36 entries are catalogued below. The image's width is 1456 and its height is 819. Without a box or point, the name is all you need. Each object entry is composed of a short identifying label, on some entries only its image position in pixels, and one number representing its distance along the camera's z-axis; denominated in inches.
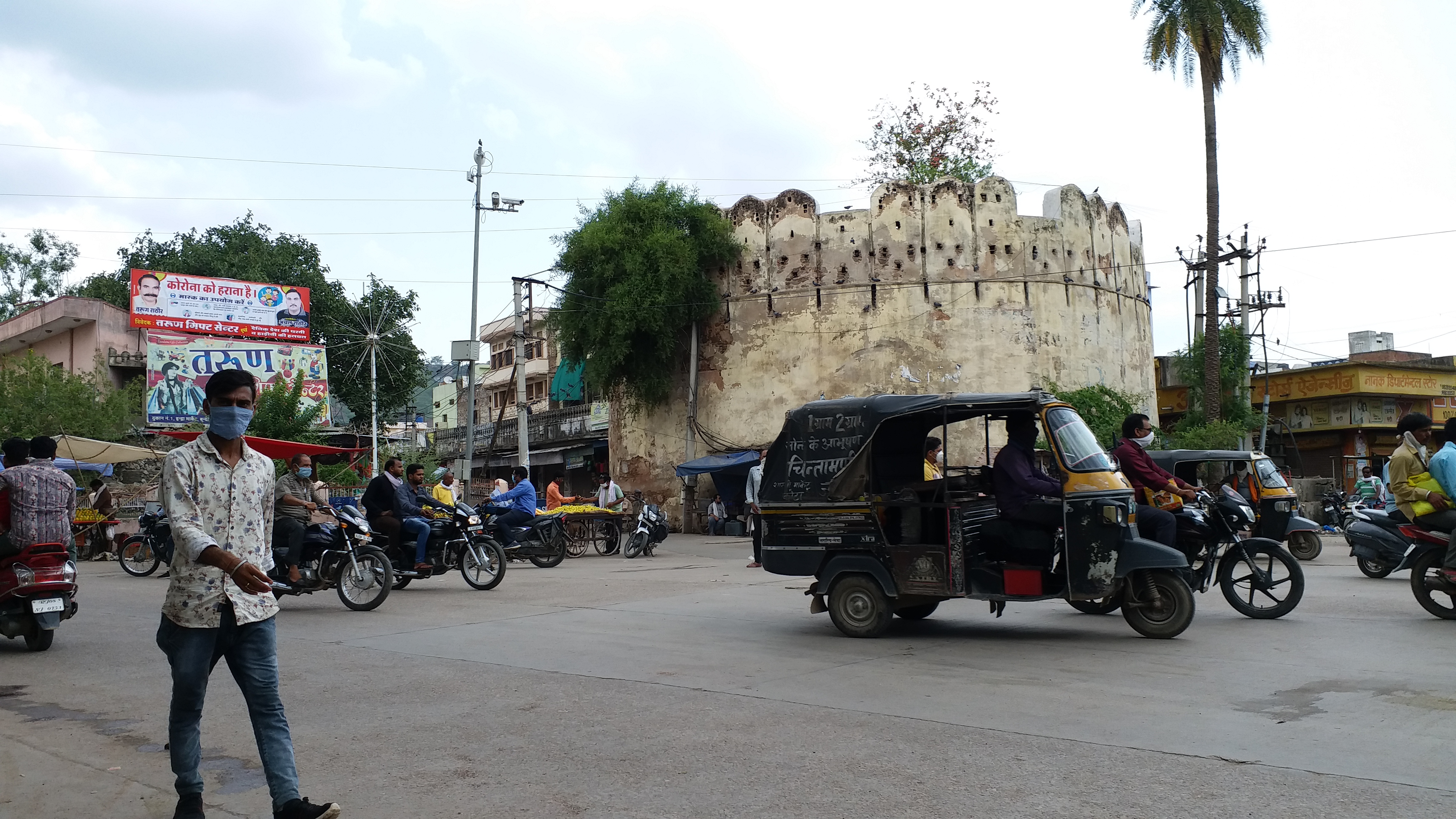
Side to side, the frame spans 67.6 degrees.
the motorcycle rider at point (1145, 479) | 361.7
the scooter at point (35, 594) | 346.9
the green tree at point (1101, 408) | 1145.4
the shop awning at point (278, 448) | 666.2
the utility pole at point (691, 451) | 1262.3
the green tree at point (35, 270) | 2119.8
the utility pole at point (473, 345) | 1278.3
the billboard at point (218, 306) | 1581.0
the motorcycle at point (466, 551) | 530.6
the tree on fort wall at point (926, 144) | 1588.3
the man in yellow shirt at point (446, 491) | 687.1
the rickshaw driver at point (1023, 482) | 338.0
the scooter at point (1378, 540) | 500.1
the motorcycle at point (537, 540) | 685.9
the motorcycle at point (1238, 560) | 372.2
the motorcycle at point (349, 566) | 458.0
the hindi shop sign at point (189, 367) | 1541.6
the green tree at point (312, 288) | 2042.3
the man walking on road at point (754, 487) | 681.6
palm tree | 1051.9
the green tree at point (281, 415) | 1369.3
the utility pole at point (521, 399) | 1188.5
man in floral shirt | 161.3
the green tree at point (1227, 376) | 1637.6
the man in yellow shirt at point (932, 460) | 476.1
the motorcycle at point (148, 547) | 645.9
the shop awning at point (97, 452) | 831.7
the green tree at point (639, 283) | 1194.6
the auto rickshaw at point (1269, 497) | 573.9
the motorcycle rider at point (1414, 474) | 362.3
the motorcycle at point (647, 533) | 834.2
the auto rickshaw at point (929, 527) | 329.1
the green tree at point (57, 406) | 1370.6
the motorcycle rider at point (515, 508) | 689.0
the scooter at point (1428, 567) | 365.4
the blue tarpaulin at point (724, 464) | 1176.2
